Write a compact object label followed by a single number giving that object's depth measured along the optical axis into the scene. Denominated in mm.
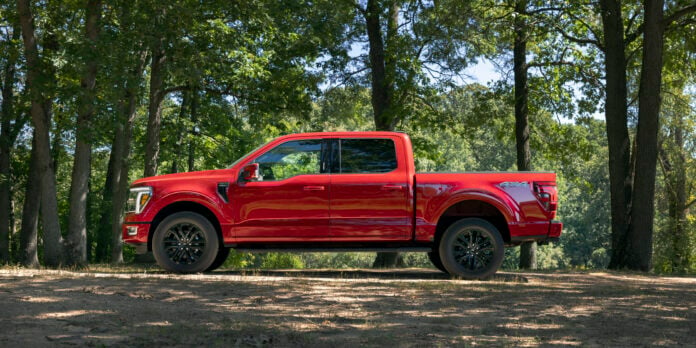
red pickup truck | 10930
